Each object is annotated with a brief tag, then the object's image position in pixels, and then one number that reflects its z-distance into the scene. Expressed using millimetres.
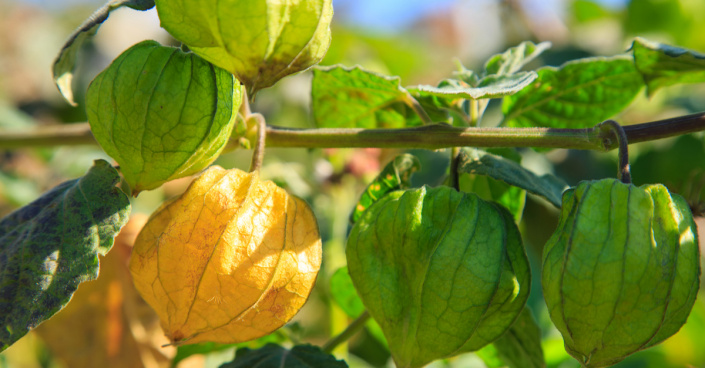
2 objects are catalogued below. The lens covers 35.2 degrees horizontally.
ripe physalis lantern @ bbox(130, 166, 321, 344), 190
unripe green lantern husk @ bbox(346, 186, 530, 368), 190
